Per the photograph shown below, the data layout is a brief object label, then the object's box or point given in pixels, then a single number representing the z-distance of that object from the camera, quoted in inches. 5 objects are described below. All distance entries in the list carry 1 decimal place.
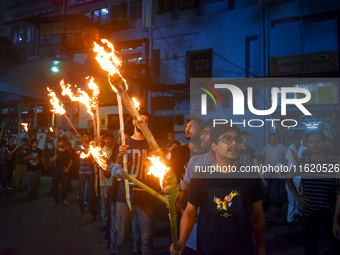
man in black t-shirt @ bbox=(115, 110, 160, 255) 137.9
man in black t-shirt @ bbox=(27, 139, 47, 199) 342.6
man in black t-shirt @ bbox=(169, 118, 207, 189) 140.1
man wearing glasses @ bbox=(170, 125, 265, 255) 87.0
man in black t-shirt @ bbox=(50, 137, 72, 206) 317.1
